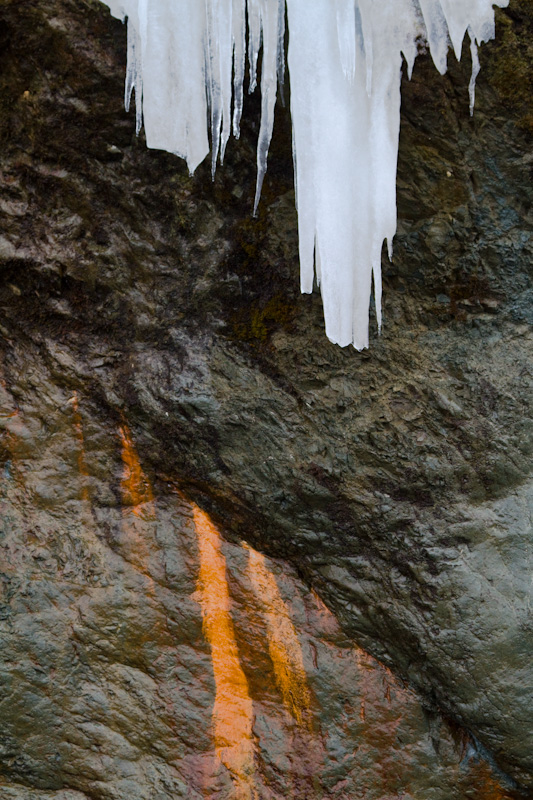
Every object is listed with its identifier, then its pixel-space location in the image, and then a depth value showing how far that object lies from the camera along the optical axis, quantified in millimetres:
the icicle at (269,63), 5348
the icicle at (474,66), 5352
